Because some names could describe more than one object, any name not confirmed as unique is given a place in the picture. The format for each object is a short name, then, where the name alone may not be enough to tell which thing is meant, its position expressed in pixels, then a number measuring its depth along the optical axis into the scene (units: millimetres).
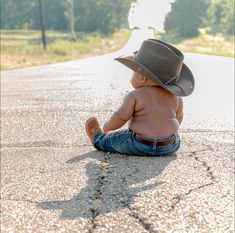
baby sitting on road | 2660
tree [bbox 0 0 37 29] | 83812
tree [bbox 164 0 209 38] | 61000
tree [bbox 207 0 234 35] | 67750
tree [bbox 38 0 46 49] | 30325
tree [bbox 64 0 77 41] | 68531
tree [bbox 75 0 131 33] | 66188
